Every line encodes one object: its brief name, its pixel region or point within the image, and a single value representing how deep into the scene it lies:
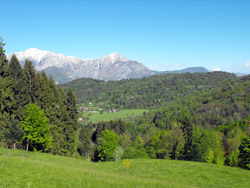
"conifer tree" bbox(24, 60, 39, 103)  44.16
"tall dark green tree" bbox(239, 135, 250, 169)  42.53
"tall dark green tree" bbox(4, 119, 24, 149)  36.72
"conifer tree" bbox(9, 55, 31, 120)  40.12
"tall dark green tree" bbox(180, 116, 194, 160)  75.84
